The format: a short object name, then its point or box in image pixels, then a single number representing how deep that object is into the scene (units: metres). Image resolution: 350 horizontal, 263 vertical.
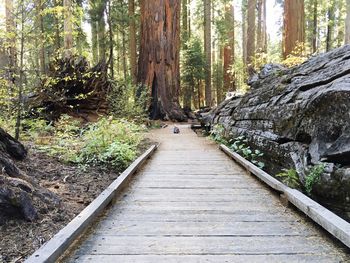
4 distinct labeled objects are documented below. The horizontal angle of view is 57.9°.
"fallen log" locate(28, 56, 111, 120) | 9.93
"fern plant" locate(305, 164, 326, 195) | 3.39
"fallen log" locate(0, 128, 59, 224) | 2.57
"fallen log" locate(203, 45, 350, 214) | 3.31
